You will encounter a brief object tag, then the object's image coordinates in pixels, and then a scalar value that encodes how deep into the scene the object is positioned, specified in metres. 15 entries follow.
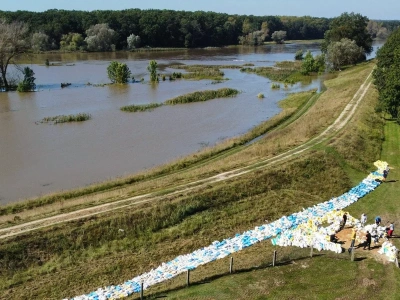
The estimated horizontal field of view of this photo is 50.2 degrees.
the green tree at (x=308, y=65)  104.69
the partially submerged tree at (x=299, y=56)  142.60
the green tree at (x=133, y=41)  164.88
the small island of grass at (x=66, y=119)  61.03
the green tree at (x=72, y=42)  155.88
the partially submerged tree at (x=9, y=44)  83.56
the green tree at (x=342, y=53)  106.94
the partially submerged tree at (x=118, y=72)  93.12
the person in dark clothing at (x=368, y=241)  25.31
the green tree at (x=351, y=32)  116.81
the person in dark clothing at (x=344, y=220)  28.48
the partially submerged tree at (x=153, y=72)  95.31
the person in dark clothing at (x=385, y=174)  36.84
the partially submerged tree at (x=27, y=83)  84.44
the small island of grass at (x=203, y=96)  75.36
